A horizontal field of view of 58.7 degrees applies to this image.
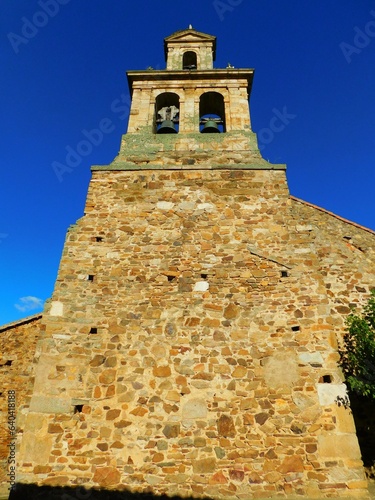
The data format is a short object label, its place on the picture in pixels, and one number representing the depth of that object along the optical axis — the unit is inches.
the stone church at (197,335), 204.2
